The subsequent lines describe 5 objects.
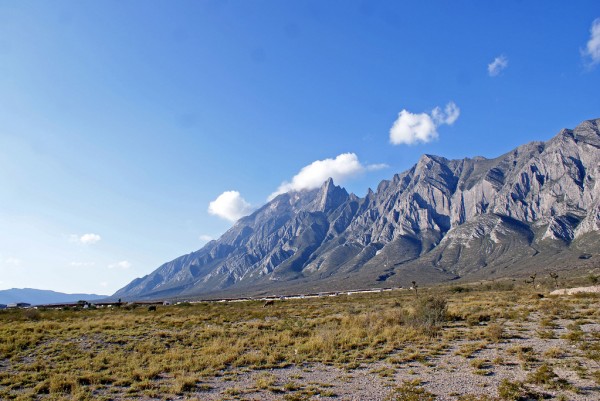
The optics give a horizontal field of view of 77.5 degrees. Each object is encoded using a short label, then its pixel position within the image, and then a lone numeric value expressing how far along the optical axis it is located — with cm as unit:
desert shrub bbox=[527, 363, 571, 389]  1129
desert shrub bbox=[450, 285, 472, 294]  6951
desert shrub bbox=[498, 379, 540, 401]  1038
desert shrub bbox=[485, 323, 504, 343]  1927
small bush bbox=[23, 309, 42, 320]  4231
